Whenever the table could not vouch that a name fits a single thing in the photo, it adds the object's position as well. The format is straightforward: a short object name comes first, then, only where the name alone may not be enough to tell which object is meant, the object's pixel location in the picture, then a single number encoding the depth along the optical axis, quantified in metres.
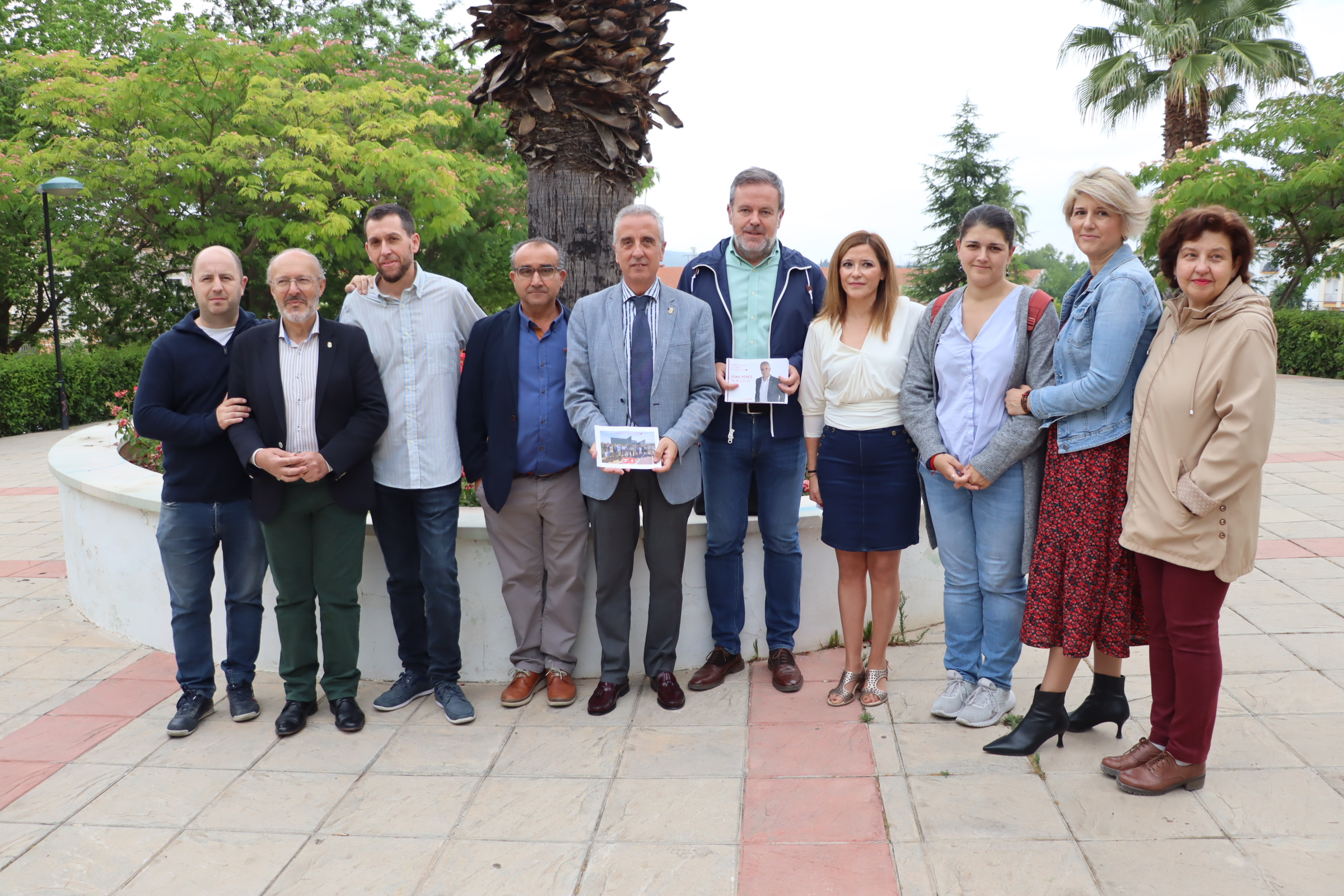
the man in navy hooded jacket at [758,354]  3.84
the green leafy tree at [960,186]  33.19
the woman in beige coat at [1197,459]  2.77
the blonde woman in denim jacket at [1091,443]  3.10
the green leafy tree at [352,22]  22.59
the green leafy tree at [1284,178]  18.06
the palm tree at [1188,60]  20.20
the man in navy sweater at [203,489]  3.63
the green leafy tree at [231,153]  14.38
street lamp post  12.92
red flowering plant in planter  6.33
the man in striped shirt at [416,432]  3.76
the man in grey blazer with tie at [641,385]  3.73
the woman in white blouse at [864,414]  3.63
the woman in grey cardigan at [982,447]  3.38
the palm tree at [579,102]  4.45
